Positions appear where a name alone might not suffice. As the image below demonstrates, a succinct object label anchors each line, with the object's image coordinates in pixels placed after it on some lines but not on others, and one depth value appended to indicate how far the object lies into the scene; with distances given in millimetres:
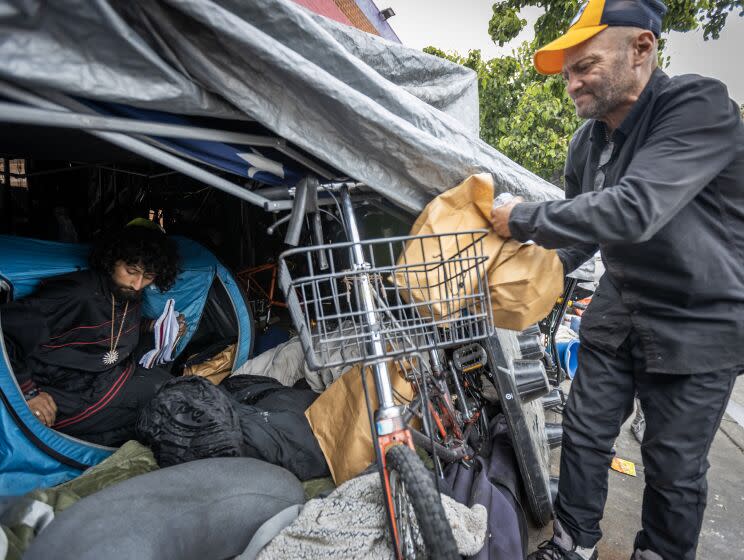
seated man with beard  2176
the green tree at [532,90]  5992
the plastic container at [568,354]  3838
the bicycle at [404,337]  1229
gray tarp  1123
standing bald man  1444
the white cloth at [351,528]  1438
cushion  1153
